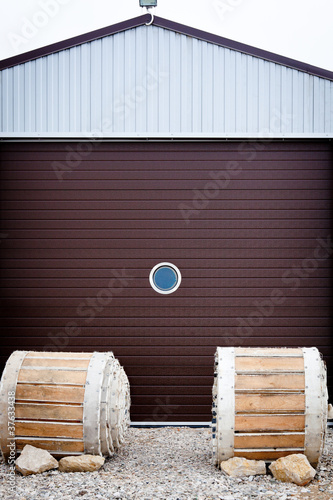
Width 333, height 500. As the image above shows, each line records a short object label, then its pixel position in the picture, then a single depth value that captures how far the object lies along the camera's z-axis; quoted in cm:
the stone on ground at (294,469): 539
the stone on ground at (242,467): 556
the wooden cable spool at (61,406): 585
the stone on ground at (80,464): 568
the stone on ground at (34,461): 563
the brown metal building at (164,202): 841
